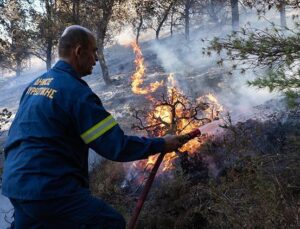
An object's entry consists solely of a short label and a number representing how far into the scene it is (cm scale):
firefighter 282
